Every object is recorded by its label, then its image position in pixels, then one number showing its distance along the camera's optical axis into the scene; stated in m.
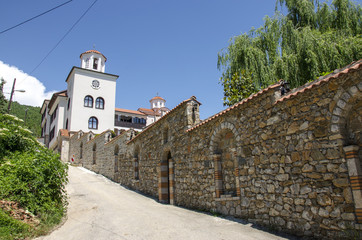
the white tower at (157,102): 58.47
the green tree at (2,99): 21.19
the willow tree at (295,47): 11.62
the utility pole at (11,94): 15.51
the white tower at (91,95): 33.78
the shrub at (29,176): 5.67
